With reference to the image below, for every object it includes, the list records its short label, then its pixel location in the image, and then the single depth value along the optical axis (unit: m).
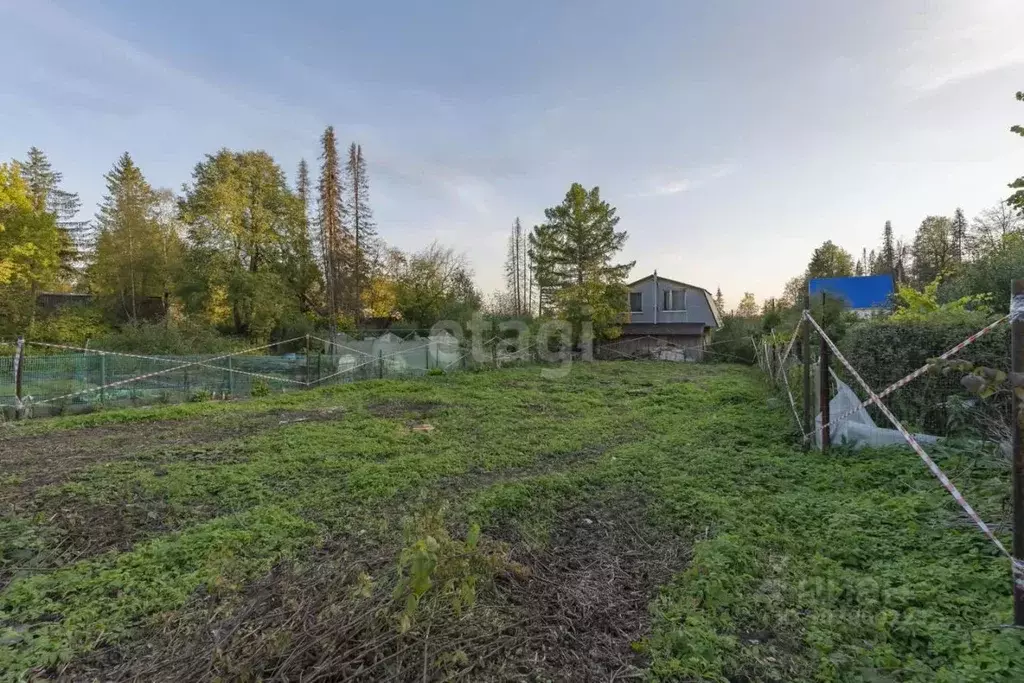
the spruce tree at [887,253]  44.78
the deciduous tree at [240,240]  20.80
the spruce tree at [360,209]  25.88
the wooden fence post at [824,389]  4.78
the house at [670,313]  26.36
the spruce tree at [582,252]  22.62
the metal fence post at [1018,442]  1.89
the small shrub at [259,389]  11.52
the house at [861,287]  21.88
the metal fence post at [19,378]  8.59
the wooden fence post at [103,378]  9.59
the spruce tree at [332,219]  24.38
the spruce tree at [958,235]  32.97
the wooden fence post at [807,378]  5.39
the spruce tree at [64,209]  26.14
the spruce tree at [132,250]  22.98
